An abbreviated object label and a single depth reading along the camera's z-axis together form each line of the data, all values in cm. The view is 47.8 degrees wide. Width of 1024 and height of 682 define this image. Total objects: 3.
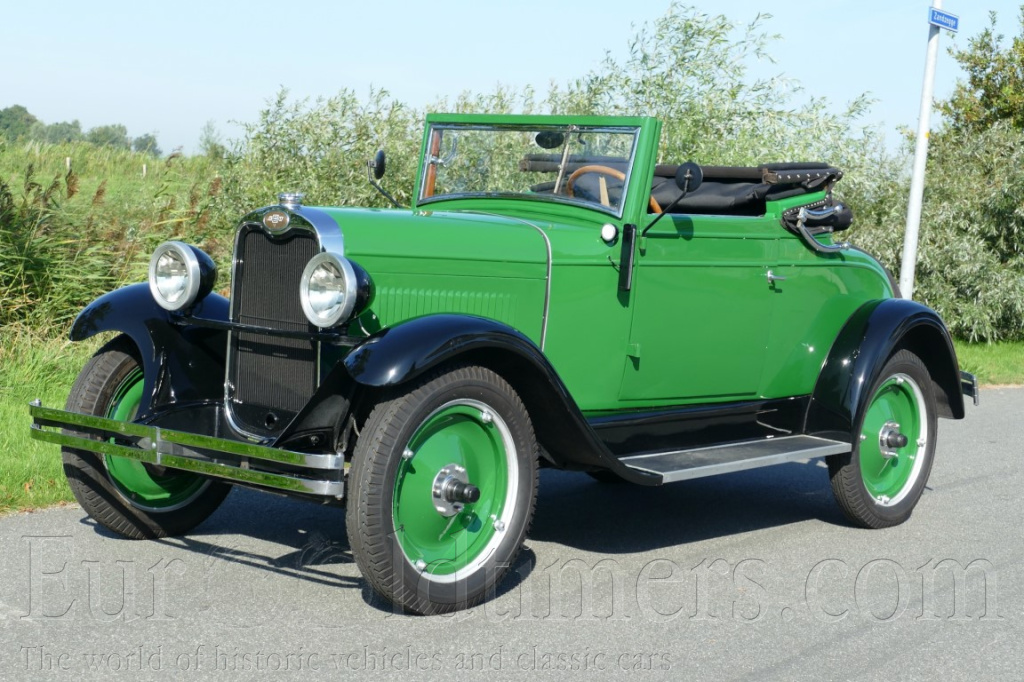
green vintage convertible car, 390
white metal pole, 1104
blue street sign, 1061
